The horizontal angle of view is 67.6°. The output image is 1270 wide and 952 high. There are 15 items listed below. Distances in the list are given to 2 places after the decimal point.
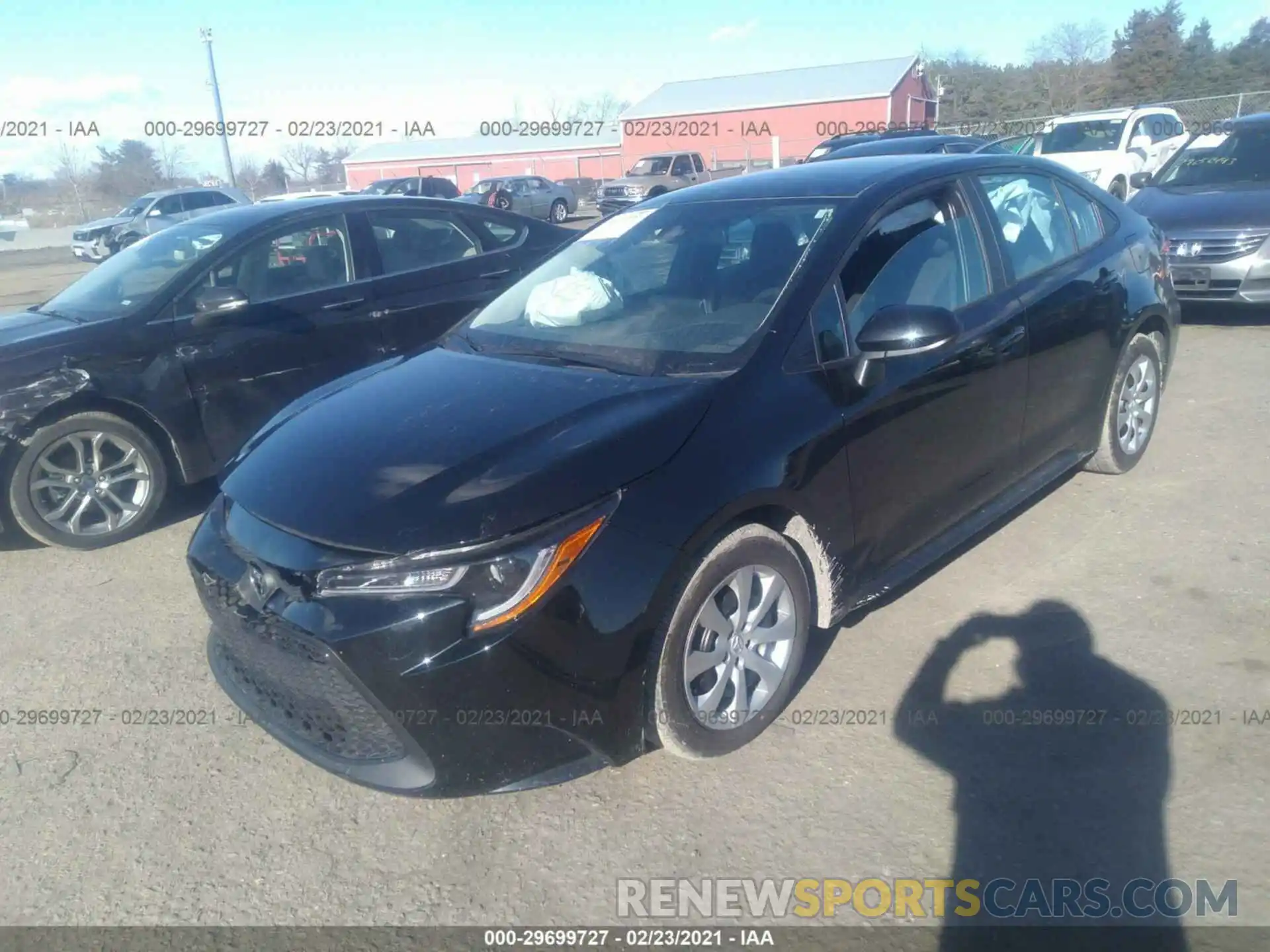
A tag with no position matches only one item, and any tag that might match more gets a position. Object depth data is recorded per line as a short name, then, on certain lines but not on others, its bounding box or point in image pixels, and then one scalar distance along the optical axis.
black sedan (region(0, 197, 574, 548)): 4.82
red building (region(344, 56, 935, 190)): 48.69
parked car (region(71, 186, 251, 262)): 23.48
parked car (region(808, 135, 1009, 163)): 14.87
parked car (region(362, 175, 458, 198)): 27.92
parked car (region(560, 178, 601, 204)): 37.72
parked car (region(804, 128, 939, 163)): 18.23
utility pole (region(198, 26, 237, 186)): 27.05
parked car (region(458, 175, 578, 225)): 28.08
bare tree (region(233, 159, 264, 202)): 56.56
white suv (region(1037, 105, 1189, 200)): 16.06
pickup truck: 27.06
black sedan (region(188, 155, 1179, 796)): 2.46
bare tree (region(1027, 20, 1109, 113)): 50.09
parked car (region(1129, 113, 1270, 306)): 7.71
